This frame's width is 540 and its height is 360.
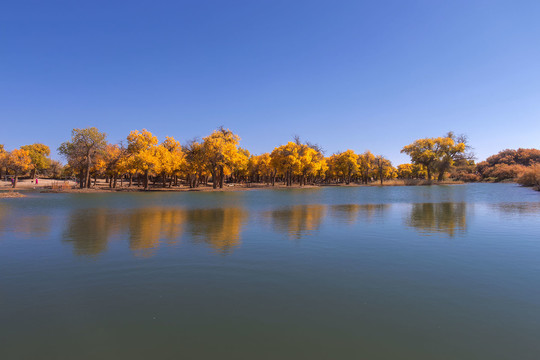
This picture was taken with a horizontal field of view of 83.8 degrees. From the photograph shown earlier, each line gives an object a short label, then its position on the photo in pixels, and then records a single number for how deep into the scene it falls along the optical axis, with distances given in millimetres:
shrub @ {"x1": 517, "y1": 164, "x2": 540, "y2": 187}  62344
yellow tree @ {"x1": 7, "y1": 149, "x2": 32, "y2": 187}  72688
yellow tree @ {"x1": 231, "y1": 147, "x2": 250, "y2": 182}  78000
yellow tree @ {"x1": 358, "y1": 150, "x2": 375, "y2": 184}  130125
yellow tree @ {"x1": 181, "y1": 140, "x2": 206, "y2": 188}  75438
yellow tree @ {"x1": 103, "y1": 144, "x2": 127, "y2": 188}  70312
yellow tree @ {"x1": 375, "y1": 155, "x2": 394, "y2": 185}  132400
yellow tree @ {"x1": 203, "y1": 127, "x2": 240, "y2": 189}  73312
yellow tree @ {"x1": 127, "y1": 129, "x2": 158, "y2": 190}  68375
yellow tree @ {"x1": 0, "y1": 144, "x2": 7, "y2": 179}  71375
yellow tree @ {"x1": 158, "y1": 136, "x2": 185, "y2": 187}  74625
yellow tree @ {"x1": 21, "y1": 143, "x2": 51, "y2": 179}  110938
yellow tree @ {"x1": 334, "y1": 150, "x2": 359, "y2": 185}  120494
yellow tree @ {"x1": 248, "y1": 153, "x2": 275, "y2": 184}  113462
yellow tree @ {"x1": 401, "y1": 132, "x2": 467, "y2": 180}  106375
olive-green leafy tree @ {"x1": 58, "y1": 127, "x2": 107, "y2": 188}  64312
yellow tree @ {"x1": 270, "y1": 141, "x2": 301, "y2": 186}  91250
